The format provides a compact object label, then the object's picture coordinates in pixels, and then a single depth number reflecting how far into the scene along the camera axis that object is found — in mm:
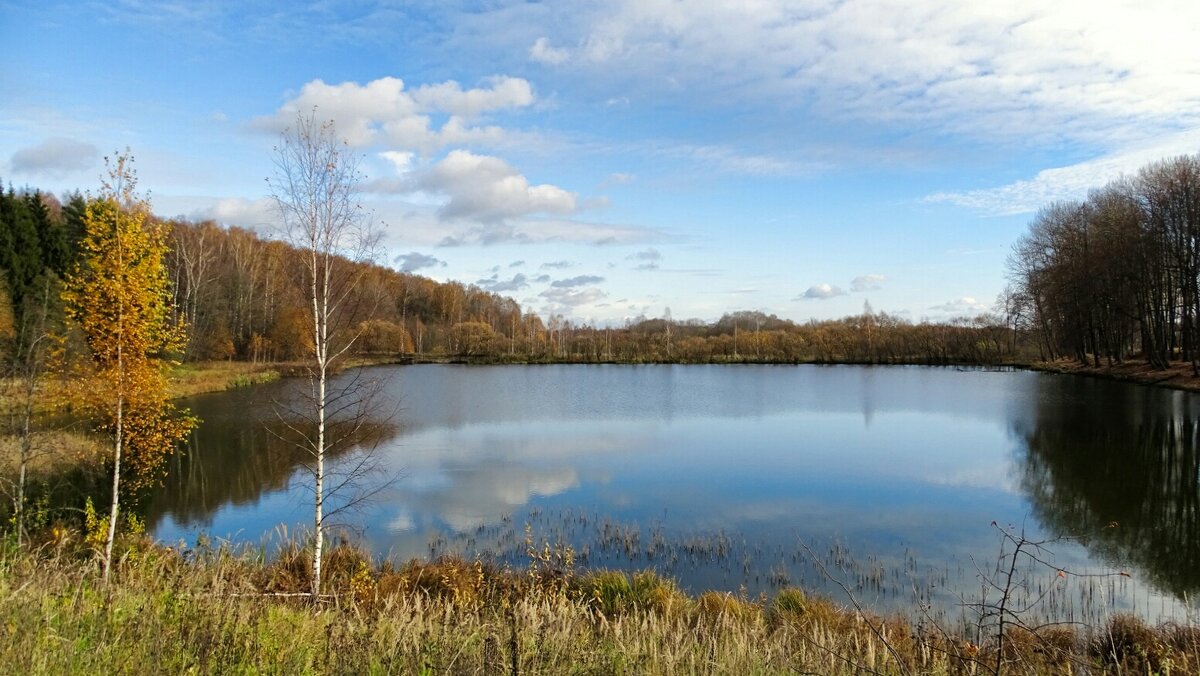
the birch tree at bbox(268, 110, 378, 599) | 8000
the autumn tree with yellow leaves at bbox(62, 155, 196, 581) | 10008
